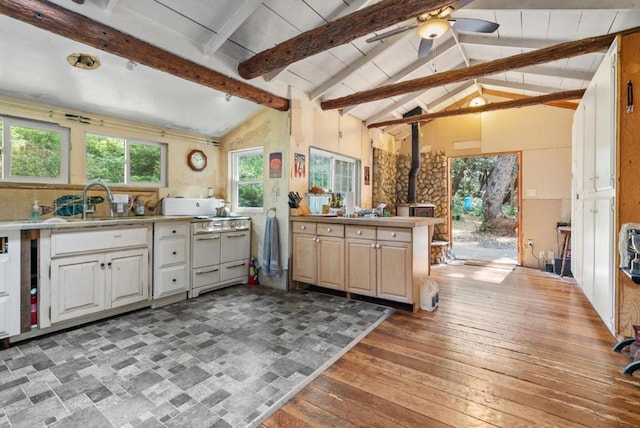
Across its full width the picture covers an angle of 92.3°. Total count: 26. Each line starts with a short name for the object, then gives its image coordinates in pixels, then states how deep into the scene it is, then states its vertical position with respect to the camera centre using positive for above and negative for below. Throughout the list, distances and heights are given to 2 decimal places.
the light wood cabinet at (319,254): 3.59 -0.50
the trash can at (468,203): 10.51 +0.36
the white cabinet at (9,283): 2.31 -0.54
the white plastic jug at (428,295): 3.19 -0.86
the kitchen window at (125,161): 3.45 +0.63
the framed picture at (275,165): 4.01 +0.64
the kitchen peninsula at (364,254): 3.14 -0.46
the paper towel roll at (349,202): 5.56 +0.20
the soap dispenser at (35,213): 2.93 +0.00
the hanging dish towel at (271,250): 3.92 -0.48
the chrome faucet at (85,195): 3.15 +0.18
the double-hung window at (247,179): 4.36 +0.49
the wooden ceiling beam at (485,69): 2.84 +1.61
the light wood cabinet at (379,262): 3.13 -0.53
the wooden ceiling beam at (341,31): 2.19 +1.48
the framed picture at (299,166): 4.03 +0.63
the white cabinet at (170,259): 3.23 -0.50
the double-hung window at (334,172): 4.57 +0.68
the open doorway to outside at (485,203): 9.62 +0.36
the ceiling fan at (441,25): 2.57 +1.63
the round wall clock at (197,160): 4.26 +0.75
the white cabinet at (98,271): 2.58 -0.53
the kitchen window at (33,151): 2.88 +0.60
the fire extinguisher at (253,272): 4.19 -0.80
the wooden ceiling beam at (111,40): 2.01 +1.34
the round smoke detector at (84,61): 2.62 +1.32
